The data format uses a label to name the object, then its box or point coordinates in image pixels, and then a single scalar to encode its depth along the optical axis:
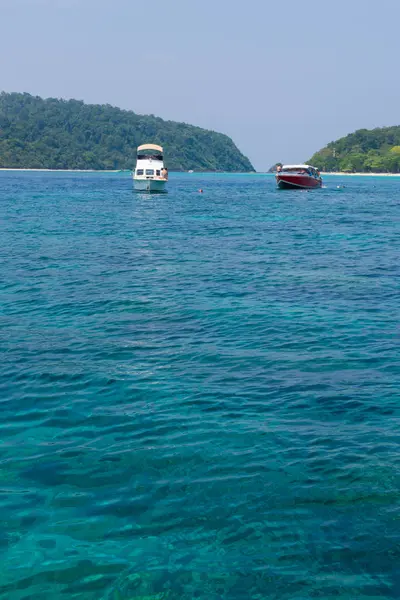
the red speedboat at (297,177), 87.38
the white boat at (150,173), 74.12
